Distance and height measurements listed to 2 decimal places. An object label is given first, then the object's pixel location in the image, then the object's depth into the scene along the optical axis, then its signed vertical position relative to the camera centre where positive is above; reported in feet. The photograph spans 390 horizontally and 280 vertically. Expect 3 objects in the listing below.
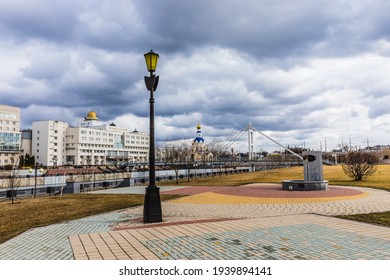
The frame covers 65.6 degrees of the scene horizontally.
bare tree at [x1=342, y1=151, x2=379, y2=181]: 94.94 -2.19
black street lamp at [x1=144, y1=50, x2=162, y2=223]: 30.04 -0.67
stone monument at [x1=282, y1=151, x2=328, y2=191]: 63.16 -3.45
